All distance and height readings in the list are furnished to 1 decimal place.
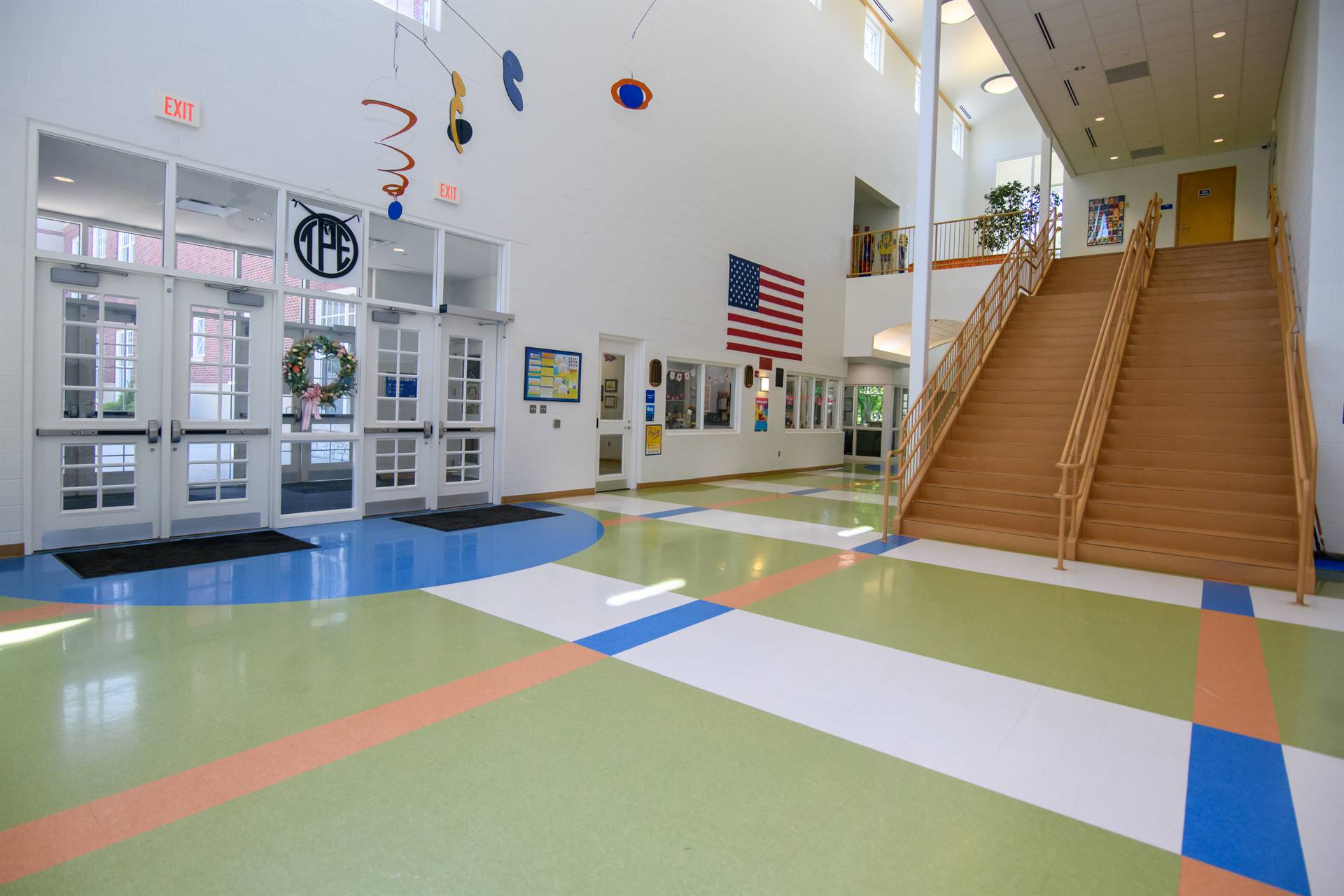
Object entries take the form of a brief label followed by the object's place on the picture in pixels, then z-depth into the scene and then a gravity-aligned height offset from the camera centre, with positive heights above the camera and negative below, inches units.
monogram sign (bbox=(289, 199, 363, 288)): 250.2 +63.9
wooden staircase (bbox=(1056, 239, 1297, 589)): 224.1 -0.2
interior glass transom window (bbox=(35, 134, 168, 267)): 199.2 +61.5
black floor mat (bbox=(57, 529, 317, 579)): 189.9 -42.2
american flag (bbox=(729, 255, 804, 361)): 456.1 +83.0
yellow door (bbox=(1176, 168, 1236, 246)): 505.0 +176.6
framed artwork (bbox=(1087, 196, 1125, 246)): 537.6 +173.0
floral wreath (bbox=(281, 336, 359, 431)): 249.3 +14.3
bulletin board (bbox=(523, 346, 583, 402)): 330.3 +23.7
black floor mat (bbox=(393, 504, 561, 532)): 271.9 -39.7
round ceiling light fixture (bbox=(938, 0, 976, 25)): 571.8 +353.7
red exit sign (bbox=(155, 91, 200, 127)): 212.2 +93.0
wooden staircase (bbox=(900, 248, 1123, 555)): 265.7 +1.2
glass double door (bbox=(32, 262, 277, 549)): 203.8 +0.5
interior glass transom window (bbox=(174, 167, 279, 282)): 224.4 +63.0
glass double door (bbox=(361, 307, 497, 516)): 279.7 +2.8
